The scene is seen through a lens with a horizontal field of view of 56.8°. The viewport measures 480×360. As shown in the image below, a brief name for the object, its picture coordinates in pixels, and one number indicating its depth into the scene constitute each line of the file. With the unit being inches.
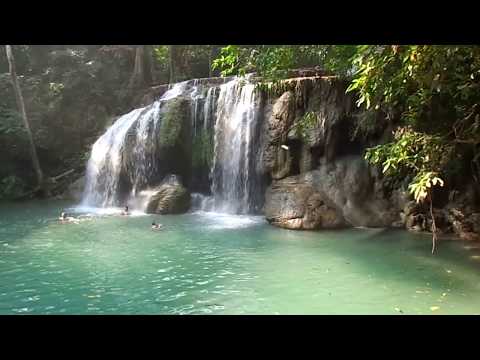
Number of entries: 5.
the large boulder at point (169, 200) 529.3
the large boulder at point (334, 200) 429.1
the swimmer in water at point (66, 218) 473.4
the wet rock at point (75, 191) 658.8
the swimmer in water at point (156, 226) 432.1
